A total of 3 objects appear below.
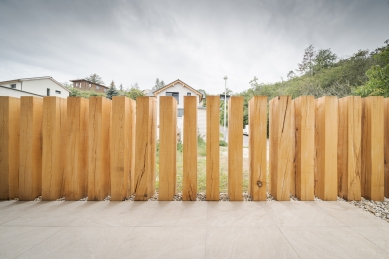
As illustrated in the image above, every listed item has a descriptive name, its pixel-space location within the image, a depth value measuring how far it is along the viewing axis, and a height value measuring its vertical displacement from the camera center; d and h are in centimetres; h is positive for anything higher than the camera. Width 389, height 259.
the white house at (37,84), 2234 +702
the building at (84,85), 5328 +1621
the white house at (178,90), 2128 +568
